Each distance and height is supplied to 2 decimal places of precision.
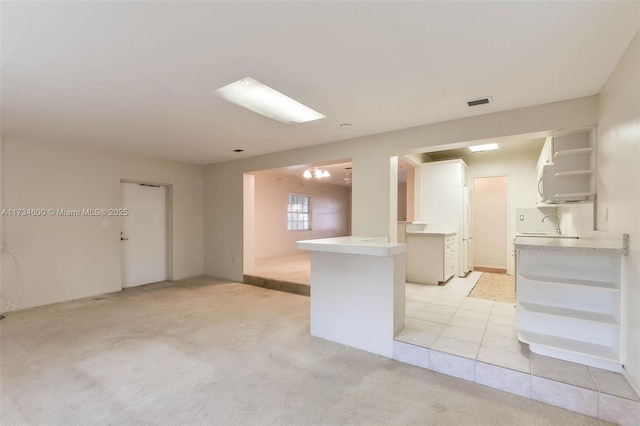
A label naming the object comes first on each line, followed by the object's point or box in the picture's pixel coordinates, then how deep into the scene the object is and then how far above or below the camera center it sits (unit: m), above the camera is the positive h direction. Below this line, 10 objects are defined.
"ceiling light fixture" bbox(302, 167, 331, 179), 6.70 +0.88
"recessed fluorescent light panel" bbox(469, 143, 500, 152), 5.16 +1.13
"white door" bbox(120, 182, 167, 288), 5.31 -0.46
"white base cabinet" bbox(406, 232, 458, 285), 4.80 -0.83
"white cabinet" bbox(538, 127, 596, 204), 2.78 +0.43
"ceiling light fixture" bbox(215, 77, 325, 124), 2.62 +1.11
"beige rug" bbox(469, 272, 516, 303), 4.13 -1.30
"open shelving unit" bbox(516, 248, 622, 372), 2.18 -0.84
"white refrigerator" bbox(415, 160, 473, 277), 5.38 +0.15
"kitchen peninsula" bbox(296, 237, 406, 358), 2.66 -0.84
